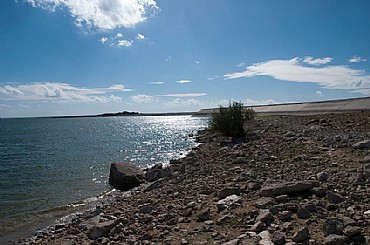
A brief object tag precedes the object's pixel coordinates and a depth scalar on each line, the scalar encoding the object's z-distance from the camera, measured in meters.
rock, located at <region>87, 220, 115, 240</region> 8.38
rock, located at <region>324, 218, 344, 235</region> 5.68
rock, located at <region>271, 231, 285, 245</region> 5.70
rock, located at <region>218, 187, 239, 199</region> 9.25
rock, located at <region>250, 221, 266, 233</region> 6.42
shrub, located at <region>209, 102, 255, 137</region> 28.31
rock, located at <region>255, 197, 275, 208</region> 7.61
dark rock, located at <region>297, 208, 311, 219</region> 6.69
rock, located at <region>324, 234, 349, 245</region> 5.32
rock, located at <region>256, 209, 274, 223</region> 6.73
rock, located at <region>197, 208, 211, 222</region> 7.82
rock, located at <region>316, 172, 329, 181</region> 9.12
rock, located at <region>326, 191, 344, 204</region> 7.24
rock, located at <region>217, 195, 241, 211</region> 8.26
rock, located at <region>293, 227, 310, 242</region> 5.66
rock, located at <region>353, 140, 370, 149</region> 13.81
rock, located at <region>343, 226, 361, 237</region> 5.50
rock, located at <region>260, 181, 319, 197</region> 8.16
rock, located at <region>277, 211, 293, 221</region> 6.76
